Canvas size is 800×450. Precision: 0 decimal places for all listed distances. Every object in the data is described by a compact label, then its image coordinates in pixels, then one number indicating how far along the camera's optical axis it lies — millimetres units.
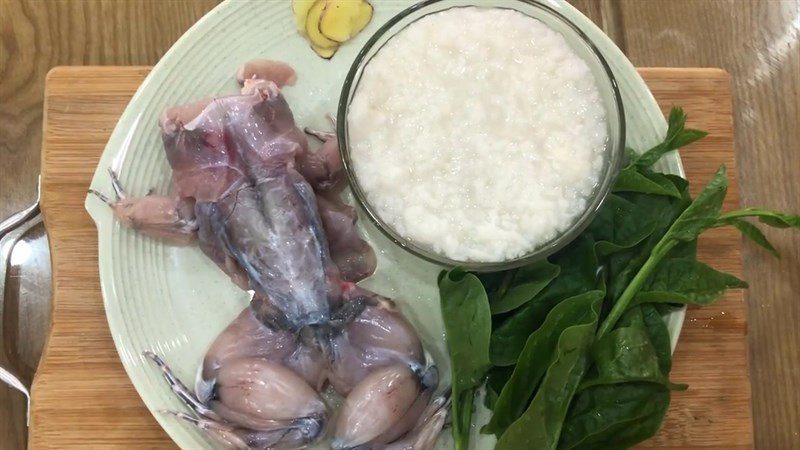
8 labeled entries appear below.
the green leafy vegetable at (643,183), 367
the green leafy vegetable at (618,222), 380
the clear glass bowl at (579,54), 359
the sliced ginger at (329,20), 406
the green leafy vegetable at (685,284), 360
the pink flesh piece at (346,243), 396
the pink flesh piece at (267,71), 400
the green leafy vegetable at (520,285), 368
